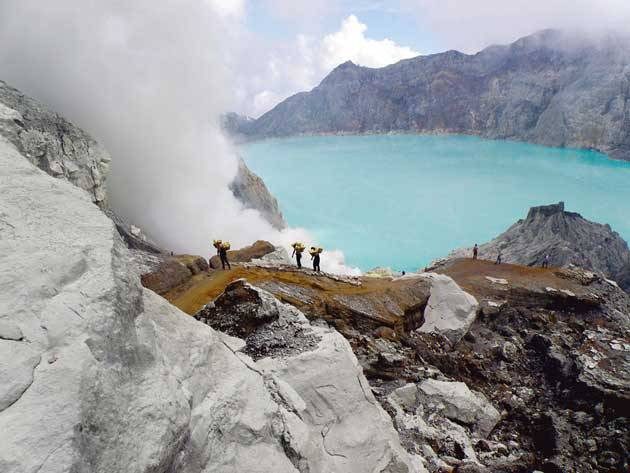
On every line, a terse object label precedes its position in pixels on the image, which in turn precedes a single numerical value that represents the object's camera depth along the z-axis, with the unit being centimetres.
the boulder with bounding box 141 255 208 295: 1806
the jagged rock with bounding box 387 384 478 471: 1162
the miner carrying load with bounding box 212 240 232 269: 1958
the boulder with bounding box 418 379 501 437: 1345
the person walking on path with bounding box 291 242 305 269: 1908
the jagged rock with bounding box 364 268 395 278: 3700
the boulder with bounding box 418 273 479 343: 1797
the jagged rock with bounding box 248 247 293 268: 2734
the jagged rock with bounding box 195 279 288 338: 1134
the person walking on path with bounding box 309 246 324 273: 1888
